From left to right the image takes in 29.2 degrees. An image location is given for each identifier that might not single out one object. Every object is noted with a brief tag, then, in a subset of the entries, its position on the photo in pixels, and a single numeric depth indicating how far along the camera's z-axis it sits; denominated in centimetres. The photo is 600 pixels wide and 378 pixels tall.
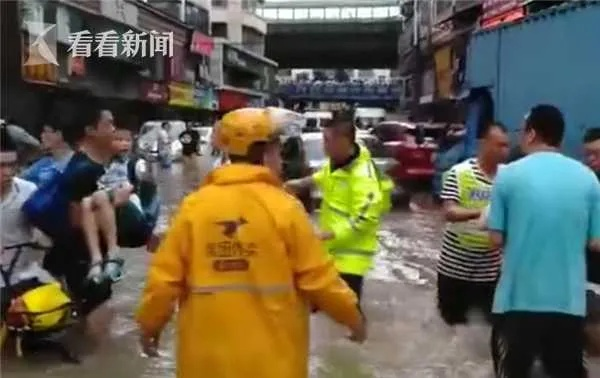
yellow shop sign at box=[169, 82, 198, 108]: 5275
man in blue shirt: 491
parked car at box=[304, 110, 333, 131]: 3083
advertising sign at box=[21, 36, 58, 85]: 3155
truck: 1265
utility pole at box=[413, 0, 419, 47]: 6323
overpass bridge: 9369
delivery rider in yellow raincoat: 380
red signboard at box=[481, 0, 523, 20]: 2712
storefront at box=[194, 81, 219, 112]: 6131
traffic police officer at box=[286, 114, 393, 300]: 691
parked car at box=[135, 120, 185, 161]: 3398
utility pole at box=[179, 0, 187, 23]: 6525
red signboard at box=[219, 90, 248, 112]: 7144
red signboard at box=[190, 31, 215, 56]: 6112
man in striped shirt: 686
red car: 2123
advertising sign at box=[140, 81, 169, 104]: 4700
